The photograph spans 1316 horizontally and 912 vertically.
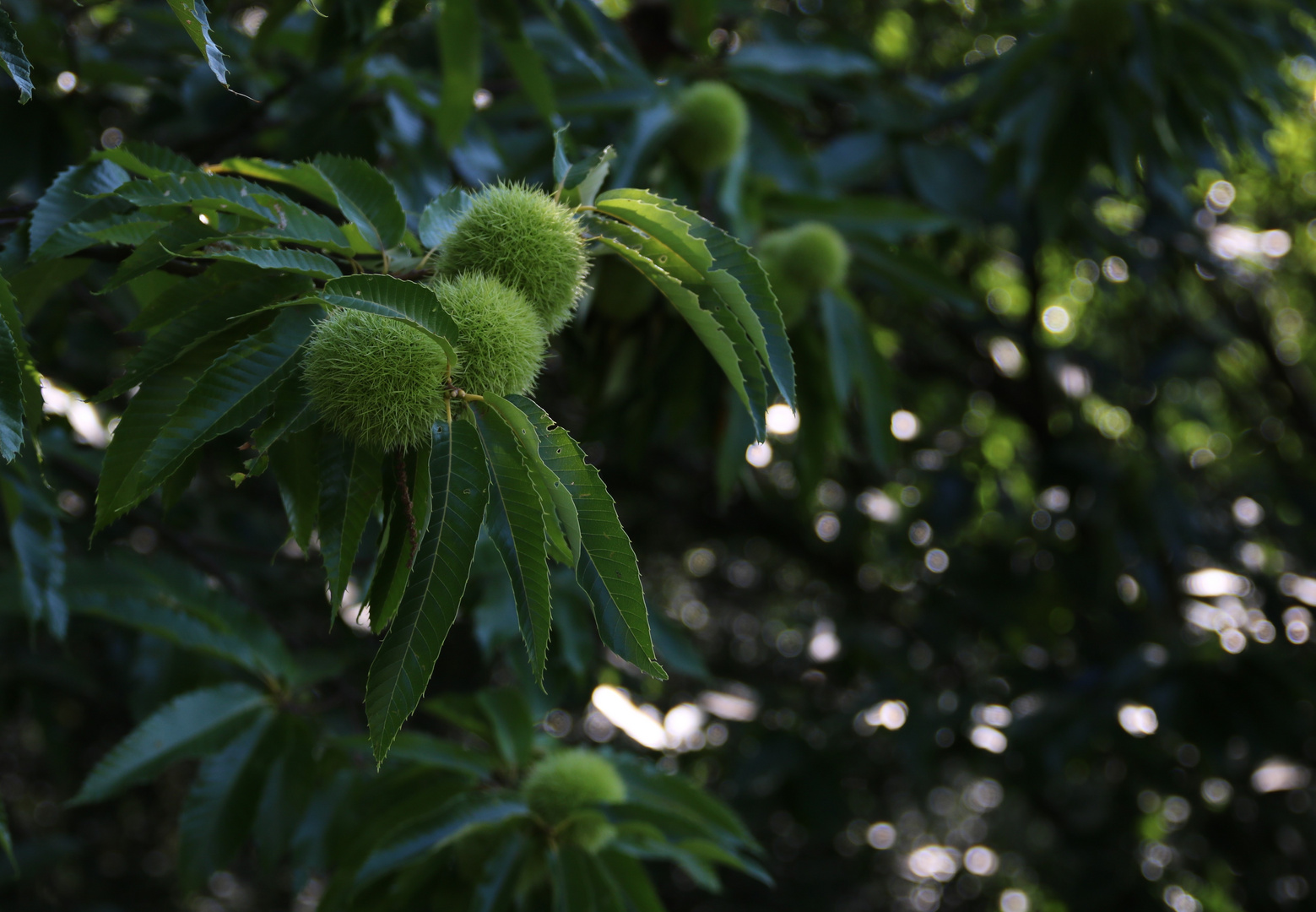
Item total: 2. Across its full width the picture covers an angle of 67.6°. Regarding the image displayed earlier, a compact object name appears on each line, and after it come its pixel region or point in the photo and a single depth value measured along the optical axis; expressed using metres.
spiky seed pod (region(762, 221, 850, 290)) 1.53
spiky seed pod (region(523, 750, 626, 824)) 1.21
